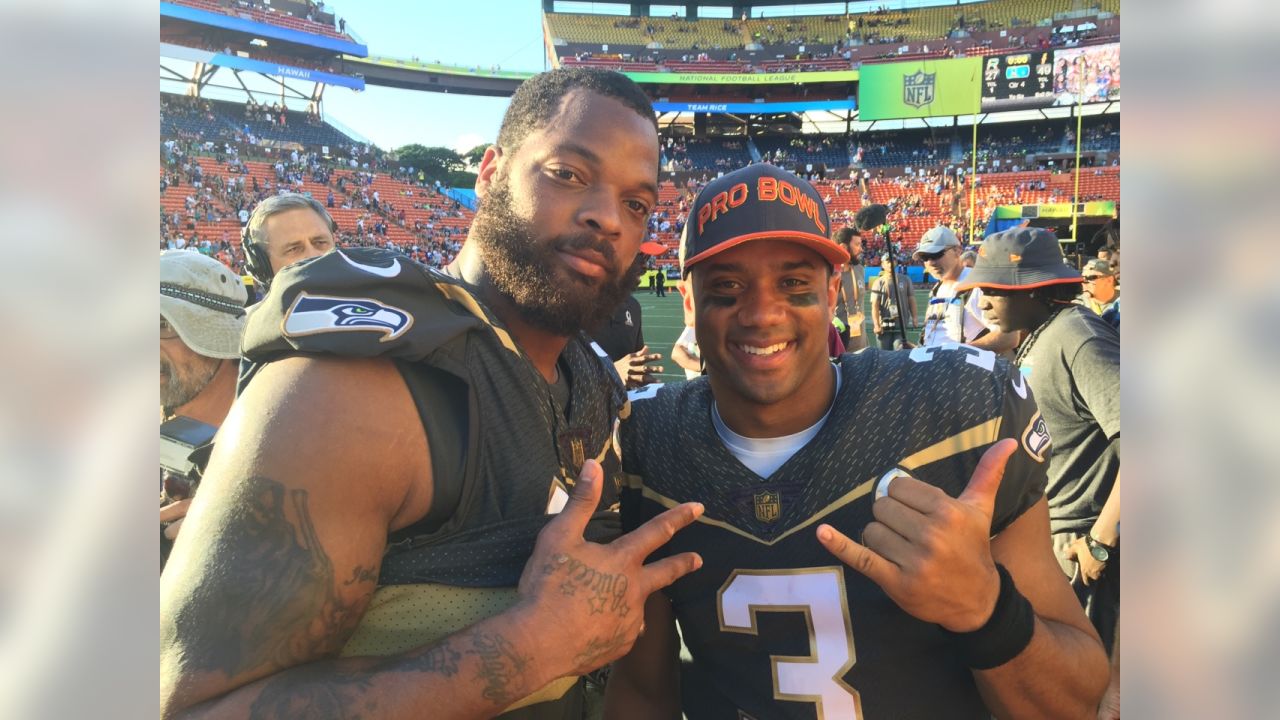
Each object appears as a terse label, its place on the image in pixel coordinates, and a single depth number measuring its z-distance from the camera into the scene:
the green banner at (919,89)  41.16
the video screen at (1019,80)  39.41
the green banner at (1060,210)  29.94
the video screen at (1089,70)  38.47
